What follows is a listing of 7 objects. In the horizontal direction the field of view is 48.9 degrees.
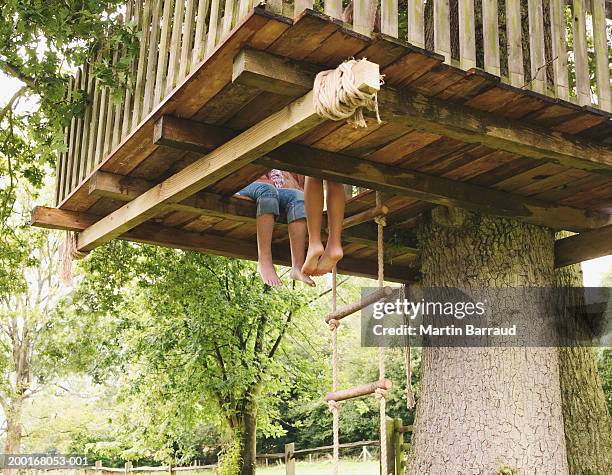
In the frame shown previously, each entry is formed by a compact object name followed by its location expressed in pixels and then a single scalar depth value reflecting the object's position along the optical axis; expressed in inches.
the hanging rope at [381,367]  131.1
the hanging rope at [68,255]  172.7
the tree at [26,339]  644.1
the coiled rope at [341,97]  80.7
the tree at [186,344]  371.9
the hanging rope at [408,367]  174.7
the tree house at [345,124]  90.0
